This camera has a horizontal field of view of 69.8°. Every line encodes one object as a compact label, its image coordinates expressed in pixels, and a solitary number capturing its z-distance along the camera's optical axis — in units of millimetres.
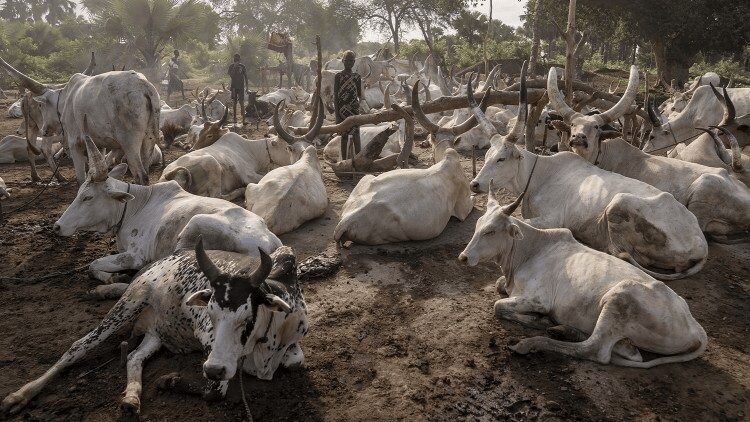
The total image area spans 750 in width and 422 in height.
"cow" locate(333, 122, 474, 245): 6277
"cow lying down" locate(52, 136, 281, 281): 4922
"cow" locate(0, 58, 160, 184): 7625
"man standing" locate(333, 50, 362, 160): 10039
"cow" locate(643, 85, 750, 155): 8977
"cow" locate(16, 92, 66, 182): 9453
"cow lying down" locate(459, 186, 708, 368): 3990
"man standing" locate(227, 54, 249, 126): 17781
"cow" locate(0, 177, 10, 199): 7766
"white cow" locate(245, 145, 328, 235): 6746
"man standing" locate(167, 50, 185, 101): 26416
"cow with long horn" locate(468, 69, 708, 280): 5383
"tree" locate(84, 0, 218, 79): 33625
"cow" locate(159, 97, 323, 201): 7840
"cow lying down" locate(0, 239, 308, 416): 3346
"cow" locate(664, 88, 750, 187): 7371
